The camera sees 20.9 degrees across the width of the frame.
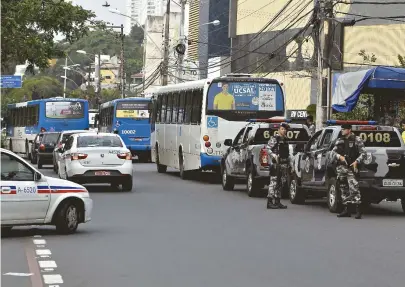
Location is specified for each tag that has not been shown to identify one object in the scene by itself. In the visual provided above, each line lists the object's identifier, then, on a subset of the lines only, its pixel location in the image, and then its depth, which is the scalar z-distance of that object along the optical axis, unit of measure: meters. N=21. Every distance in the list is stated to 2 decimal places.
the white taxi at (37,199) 15.95
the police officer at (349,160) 20.59
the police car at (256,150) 26.50
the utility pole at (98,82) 104.49
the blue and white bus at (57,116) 57.28
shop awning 28.53
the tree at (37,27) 35.62
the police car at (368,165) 21.27
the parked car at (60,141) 36.11
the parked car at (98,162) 28.44
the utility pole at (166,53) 62.09
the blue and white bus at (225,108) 33.38
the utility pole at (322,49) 33.59
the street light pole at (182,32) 64.79
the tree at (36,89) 143.88
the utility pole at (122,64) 80.22
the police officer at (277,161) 23.14
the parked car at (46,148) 46.06
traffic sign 56.38
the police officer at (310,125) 34.88
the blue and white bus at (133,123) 52.28
